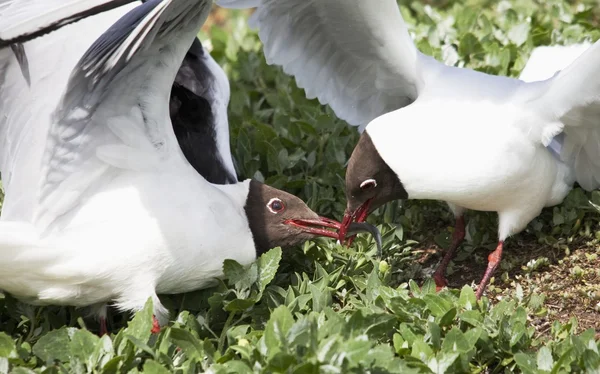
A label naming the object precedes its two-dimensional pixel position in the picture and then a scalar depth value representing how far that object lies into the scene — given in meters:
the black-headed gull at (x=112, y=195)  6.86
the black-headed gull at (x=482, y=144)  7.36
